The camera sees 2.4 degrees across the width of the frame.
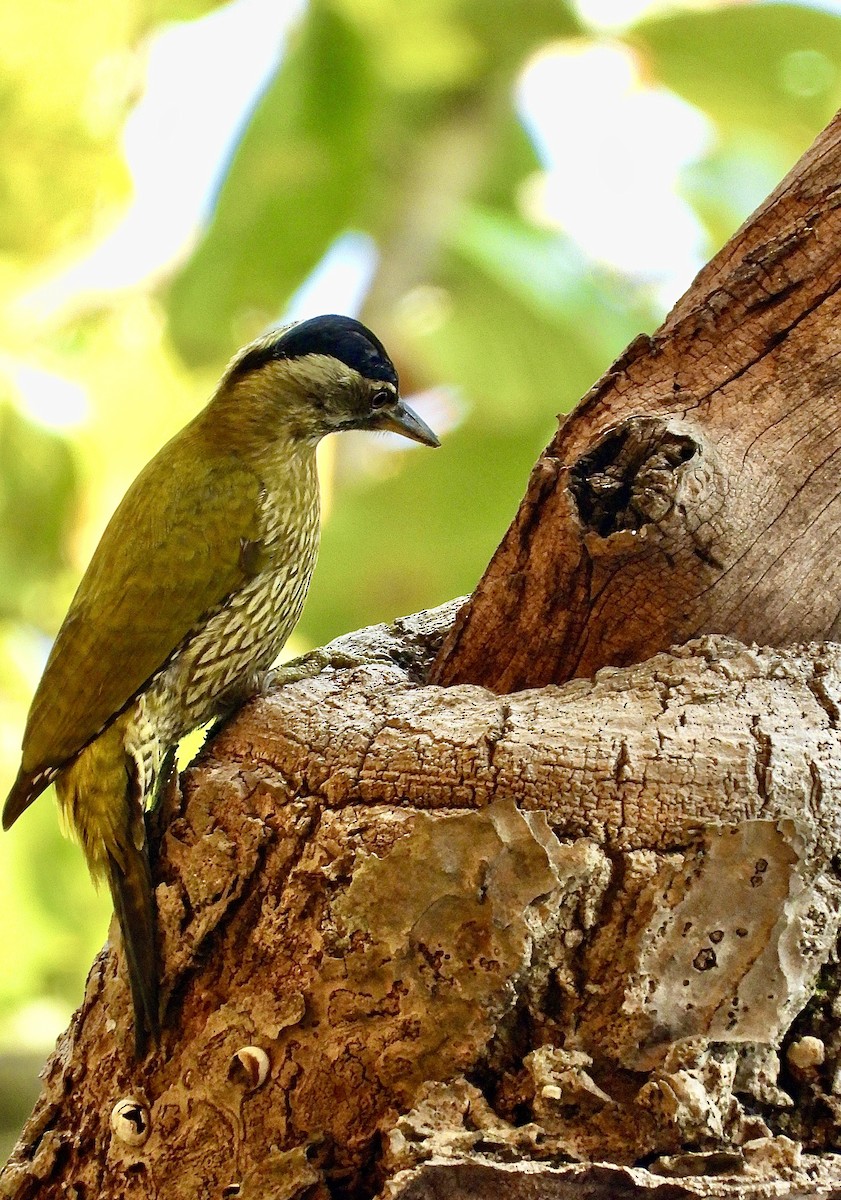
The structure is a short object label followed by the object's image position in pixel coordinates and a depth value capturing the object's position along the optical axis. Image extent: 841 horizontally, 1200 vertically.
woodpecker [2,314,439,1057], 6.48
